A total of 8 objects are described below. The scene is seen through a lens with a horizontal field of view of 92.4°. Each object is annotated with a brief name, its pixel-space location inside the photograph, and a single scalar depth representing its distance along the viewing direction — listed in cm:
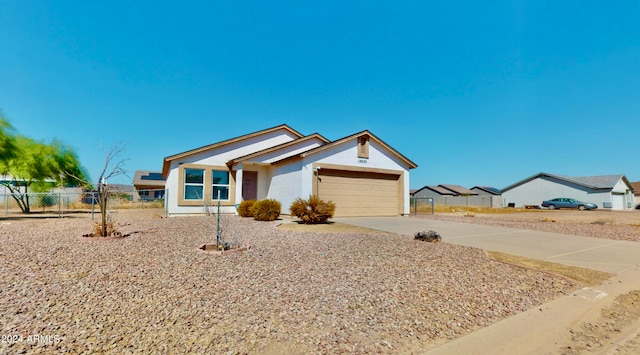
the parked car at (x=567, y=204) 3525
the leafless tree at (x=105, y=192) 806
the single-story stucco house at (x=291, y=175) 1569
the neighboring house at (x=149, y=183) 4069
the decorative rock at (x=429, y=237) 830
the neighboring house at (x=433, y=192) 5769
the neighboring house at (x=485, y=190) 5755
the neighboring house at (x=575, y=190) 3725
